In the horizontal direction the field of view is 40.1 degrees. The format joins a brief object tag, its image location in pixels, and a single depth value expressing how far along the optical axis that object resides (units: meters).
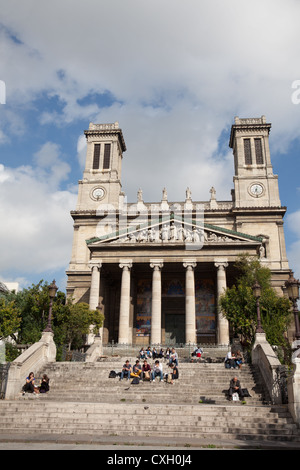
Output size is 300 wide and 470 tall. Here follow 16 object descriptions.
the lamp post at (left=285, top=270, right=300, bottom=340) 18.97
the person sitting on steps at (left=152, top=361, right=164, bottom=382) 21.95
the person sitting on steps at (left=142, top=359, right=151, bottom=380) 22.14
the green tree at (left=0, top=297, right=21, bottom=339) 32.31
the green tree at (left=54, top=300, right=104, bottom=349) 32.31
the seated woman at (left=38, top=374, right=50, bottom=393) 19.92
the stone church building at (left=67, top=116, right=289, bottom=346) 39.47
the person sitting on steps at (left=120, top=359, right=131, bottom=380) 21.88
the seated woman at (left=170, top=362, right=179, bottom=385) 21.64
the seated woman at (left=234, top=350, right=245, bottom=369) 23.14
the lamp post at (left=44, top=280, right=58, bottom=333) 24.42
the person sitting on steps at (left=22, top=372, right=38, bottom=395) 19.66
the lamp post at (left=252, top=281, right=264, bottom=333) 24.38
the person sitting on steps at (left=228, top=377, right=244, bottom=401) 18.23
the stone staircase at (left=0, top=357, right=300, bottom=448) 13.49
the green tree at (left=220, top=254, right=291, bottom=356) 30.00
